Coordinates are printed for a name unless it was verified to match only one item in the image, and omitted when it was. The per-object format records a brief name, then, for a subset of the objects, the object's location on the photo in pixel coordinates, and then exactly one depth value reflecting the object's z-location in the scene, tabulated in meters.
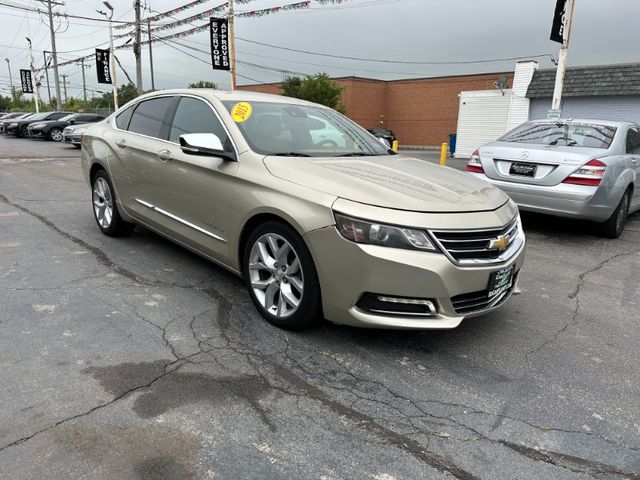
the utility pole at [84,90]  76.50
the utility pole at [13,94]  90.19
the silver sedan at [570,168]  5.80
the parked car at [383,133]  29.92
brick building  36.47
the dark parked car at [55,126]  24.23
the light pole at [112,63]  31.52
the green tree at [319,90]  32.50
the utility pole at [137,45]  26.93
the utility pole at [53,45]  39.97
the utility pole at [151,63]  44.74
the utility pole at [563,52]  13.17
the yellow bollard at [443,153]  16.02
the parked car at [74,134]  19.11
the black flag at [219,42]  20.88
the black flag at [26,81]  52.84
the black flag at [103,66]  32.75
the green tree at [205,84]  46.96
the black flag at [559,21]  13.20
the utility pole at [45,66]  48.23
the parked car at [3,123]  28.38
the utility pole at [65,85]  79.95
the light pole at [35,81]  51.78
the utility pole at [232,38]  19.42
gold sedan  2.85
